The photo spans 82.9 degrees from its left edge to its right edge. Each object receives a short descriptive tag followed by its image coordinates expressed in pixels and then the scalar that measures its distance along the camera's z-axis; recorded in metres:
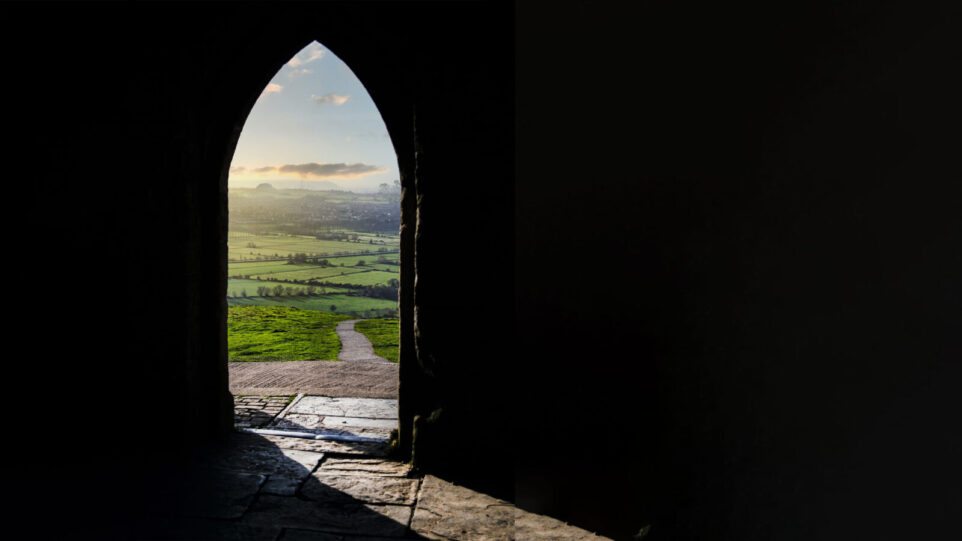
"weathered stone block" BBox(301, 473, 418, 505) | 3.43
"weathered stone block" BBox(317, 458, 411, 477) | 3.78
